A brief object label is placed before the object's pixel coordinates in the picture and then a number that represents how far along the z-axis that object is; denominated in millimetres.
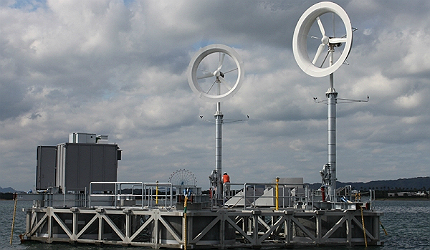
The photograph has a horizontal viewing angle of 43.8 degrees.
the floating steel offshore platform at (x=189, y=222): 31797
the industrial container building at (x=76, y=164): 41719
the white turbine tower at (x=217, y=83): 43797
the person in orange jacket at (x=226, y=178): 40188
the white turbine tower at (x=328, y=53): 36531
